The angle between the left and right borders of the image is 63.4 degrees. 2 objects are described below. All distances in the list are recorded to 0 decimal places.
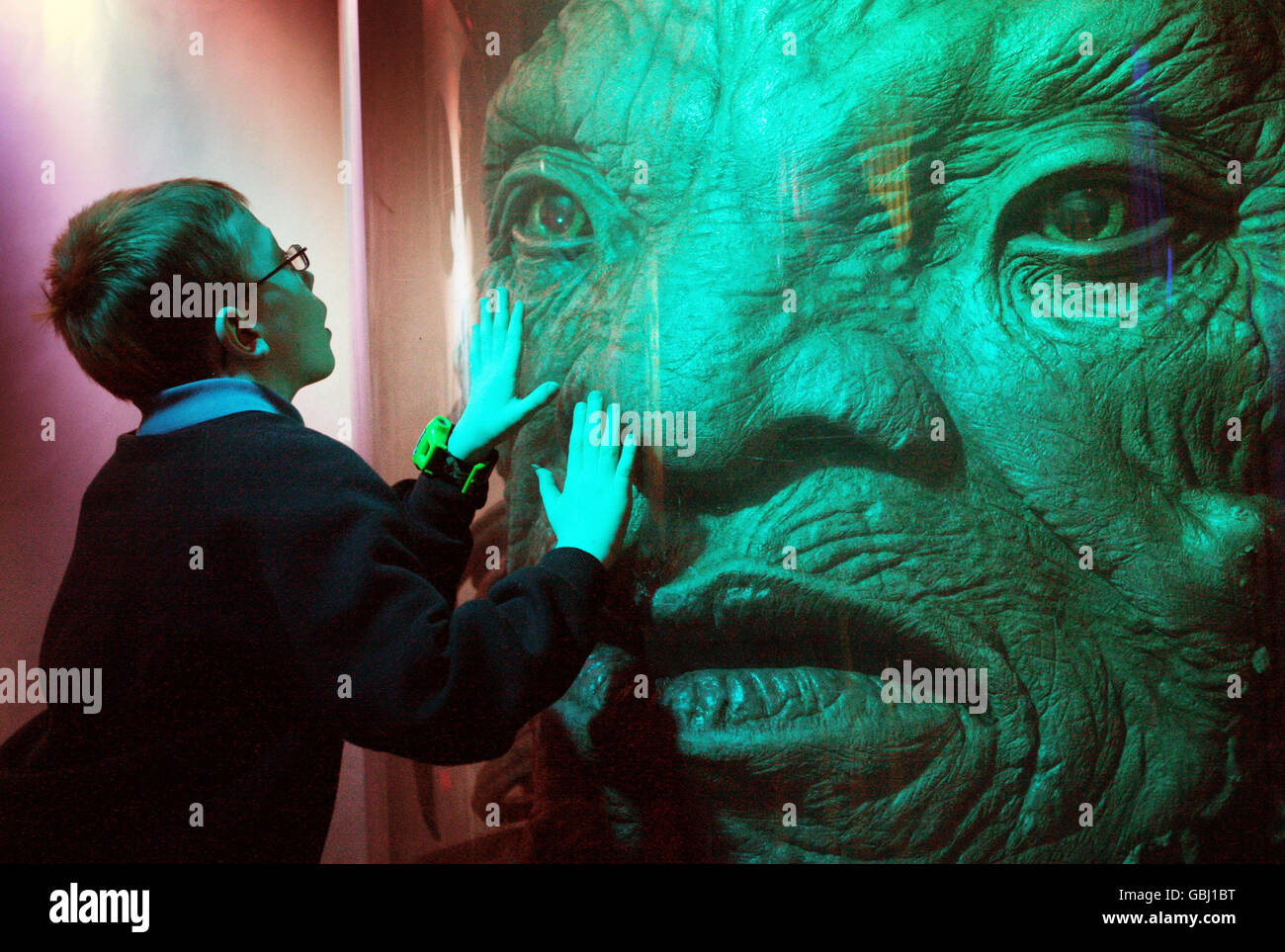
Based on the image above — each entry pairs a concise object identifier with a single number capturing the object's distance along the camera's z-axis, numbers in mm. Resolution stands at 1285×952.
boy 1136
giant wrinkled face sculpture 1242
